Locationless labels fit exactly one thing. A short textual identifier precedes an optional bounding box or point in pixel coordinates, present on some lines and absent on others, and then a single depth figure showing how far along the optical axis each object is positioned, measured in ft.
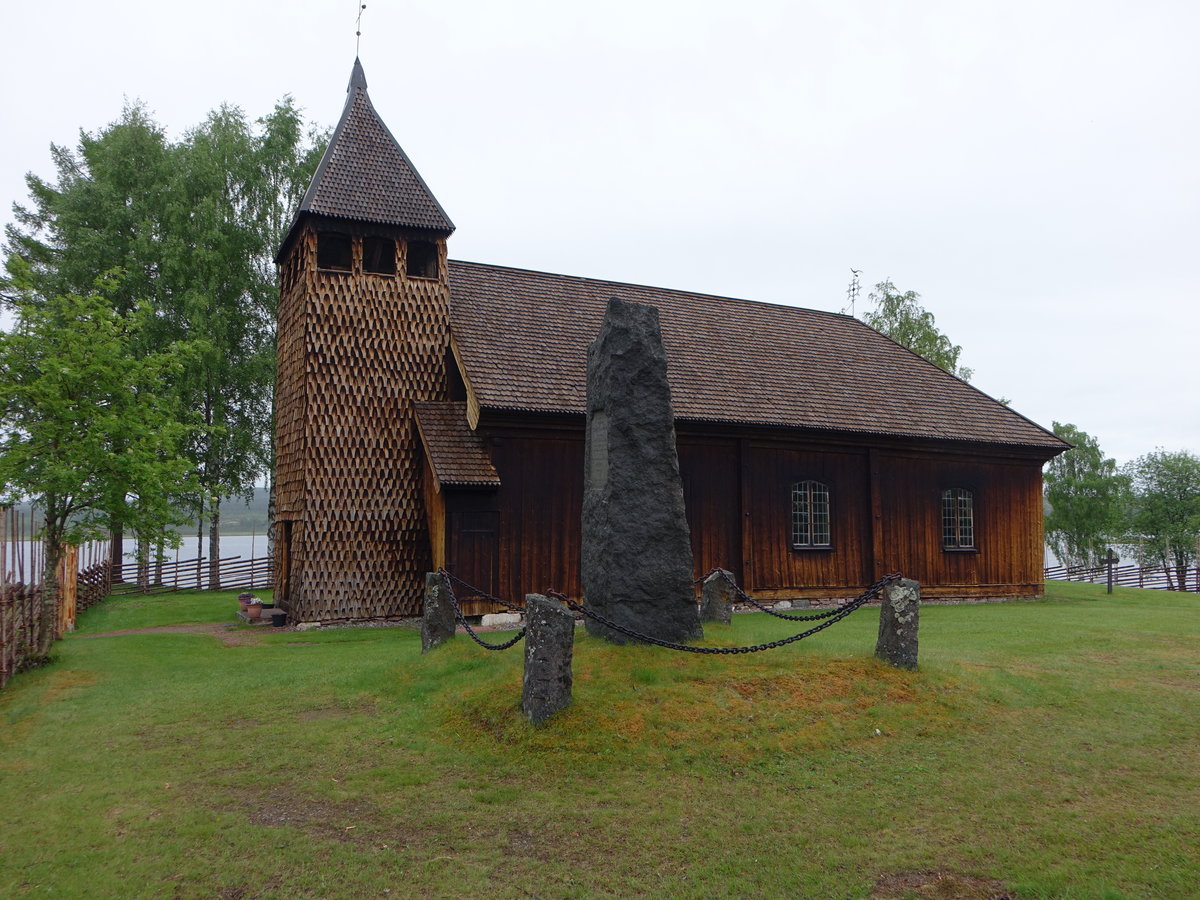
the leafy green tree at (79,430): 40.75
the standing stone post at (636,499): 29.19
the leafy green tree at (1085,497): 177.78
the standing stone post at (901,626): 29.22
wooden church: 57.67
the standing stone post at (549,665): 24.61
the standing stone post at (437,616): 36.24
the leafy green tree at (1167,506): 175.73
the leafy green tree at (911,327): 120.67
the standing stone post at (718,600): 38.58
